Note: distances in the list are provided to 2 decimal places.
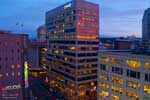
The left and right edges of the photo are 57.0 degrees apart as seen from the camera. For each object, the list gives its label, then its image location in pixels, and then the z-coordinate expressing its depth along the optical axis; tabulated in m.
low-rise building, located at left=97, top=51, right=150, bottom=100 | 52.16
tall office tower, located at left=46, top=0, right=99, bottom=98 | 78.45
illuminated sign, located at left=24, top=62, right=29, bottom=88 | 58.70
